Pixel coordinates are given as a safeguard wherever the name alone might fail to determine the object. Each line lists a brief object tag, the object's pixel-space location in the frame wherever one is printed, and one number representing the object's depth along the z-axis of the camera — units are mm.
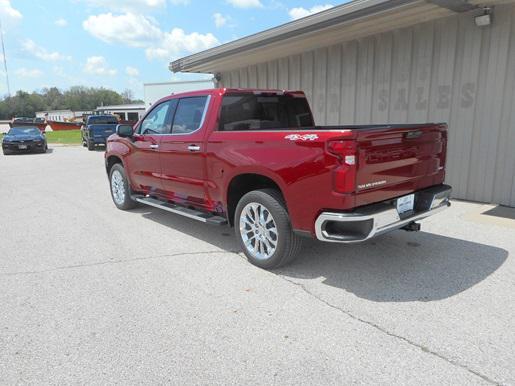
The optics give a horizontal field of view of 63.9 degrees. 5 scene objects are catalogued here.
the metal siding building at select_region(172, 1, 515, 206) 6781
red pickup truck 3600
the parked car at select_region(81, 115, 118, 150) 22116
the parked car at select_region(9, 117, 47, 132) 26141
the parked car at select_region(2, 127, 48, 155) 20078
